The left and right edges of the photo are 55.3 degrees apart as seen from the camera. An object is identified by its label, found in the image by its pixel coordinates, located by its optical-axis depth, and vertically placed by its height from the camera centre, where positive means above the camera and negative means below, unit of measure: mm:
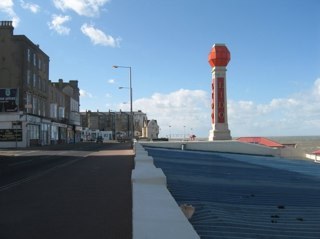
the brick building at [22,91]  37106 +5190
